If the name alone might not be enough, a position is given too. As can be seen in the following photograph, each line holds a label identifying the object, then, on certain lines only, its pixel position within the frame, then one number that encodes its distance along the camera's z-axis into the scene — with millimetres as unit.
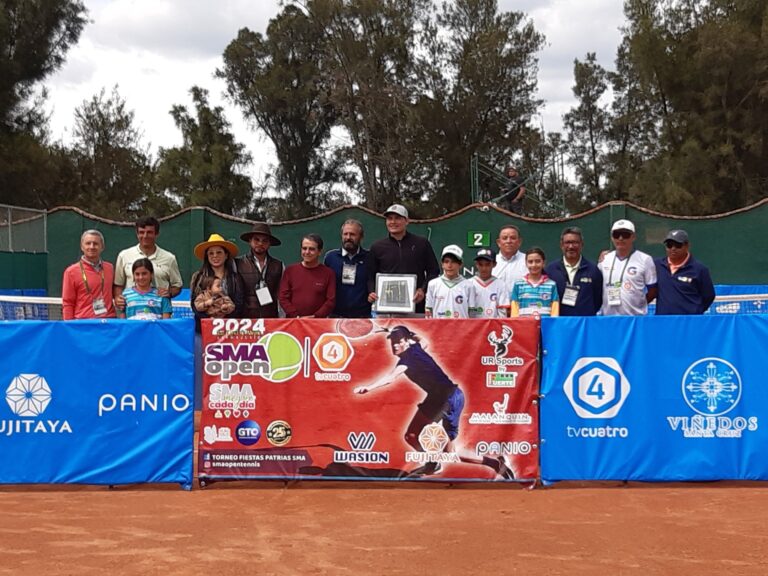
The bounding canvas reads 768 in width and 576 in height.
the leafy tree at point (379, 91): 46906
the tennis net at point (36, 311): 13189
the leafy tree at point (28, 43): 35094
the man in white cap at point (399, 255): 8227
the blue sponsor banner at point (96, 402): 6926
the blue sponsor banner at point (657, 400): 6836
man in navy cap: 7469
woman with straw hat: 7633
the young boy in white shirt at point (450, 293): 7777
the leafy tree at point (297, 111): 49625
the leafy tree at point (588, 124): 56656
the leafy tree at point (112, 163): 46344
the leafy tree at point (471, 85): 47906
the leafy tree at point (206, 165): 47250
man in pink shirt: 7723
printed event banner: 6914
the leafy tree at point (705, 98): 38969
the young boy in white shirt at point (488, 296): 7891
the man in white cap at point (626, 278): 7613
